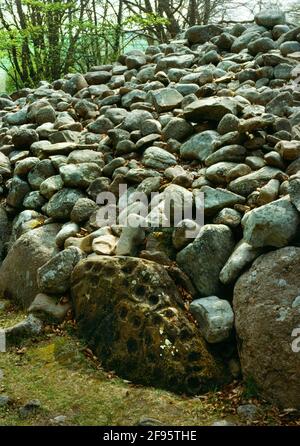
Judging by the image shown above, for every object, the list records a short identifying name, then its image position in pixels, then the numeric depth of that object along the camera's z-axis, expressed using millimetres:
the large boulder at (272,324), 3912
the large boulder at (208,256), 4785
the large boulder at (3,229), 6853
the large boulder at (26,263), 5730
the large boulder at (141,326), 4258
